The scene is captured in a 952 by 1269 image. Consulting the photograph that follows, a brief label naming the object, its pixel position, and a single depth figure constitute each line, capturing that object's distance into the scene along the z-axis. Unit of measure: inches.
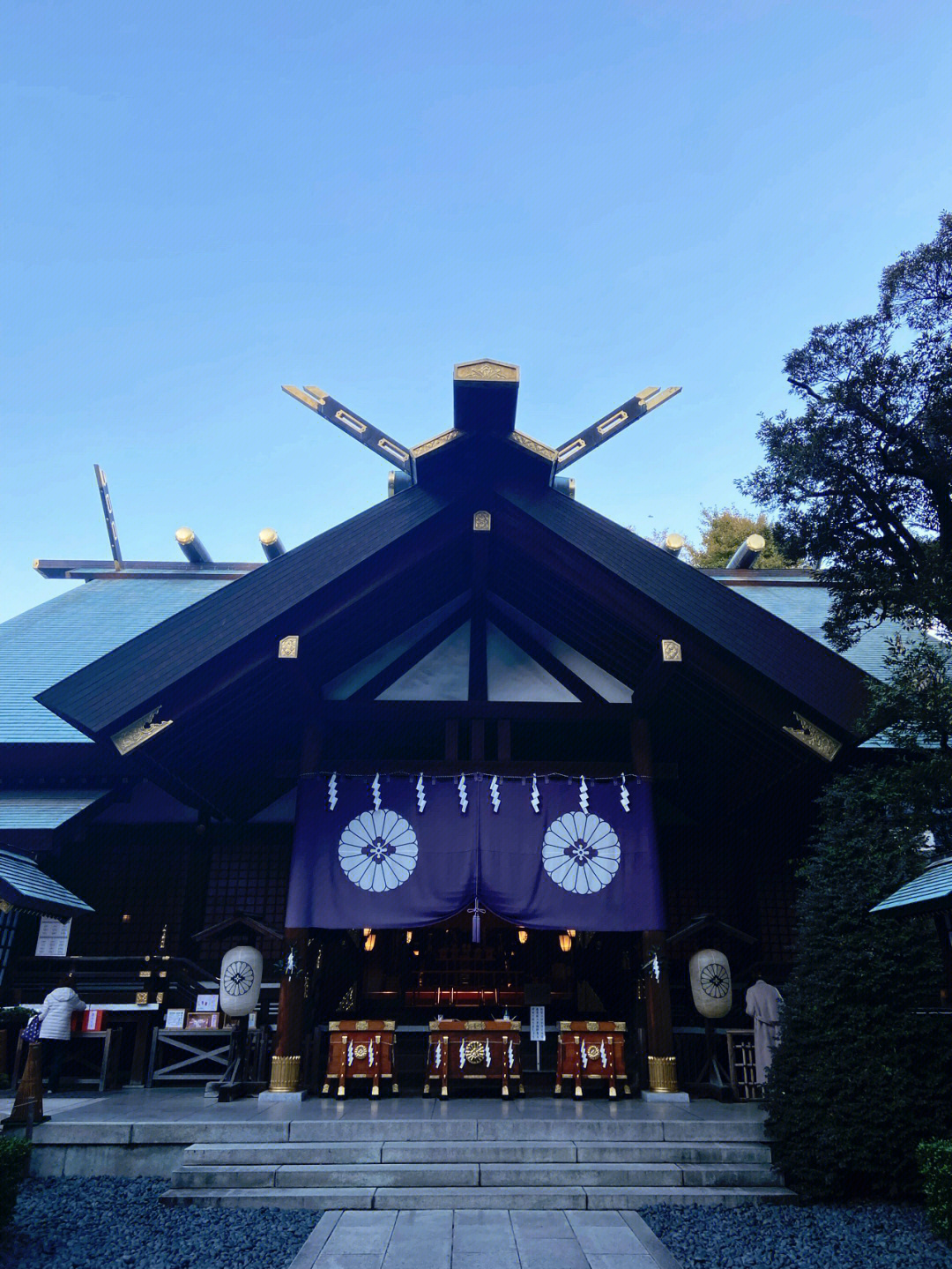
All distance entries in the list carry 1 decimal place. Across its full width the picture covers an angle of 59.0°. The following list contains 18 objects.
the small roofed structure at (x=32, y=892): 342.0
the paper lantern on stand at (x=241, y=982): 381.4
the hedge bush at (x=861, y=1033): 247.3
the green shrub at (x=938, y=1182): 217.6
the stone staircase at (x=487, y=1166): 256.1
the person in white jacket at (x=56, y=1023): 378.3
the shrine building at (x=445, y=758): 368.2
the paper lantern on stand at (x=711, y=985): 375.9
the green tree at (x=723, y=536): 1219.9
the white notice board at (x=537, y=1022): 399.5
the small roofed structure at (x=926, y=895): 248.7
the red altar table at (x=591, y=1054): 364.5
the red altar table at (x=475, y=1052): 366.9
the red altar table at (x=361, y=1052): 364.5
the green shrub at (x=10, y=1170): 221.0
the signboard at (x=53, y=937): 469.4
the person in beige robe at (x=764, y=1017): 357.1
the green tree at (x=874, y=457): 315.3
